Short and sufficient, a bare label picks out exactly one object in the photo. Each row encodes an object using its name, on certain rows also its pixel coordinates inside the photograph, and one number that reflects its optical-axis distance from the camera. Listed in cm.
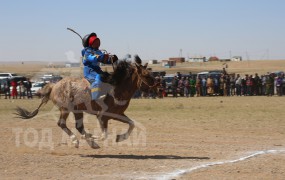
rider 1237
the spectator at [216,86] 4178
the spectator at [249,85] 4097
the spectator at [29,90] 4288
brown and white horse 1252
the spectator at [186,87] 4156
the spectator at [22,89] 4397
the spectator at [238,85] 4134
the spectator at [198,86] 4147
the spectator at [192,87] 4197
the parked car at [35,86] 4528
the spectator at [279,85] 3941
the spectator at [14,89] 4328
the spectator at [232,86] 4181
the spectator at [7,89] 4502
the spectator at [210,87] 4125
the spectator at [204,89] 4191
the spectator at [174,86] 4194
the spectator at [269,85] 3993
